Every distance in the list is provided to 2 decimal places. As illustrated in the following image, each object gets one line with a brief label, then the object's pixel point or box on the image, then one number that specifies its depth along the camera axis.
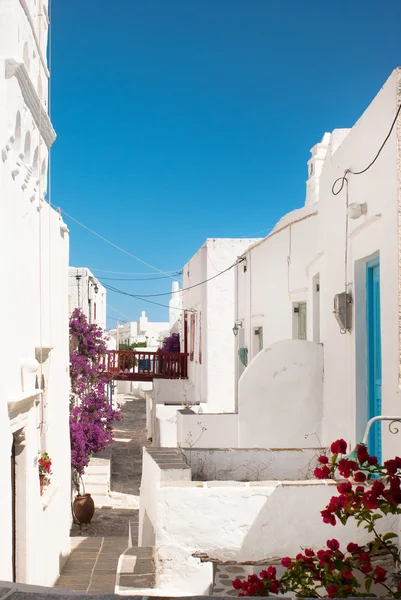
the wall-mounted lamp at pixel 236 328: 14.64
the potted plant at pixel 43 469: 7.72
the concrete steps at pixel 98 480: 14.16
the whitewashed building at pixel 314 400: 4.34
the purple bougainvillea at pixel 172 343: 25.02
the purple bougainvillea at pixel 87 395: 12.35
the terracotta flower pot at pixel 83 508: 12.05
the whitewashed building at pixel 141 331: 44.99
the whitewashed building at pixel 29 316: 5.56
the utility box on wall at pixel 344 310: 5.81
